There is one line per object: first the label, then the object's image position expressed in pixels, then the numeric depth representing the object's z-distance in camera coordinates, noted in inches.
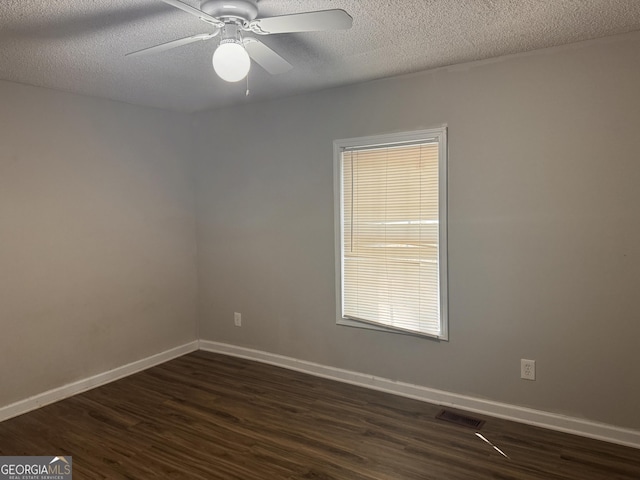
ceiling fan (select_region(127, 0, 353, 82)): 74.0
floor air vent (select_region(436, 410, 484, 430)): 116.6
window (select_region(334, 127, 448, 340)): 128.3
